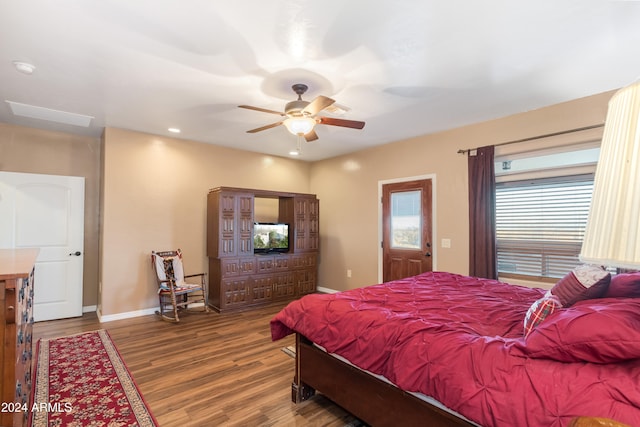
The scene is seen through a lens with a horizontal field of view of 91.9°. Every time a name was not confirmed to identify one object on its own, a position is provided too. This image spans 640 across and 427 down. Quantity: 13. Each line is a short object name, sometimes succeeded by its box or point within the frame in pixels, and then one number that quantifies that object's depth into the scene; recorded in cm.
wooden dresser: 154
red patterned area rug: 217
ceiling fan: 270
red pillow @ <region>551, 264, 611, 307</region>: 172
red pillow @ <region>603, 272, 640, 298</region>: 168
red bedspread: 118
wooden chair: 435
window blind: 336
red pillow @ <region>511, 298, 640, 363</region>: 120
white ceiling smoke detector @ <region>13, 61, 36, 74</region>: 261
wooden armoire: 483
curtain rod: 317
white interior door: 418
